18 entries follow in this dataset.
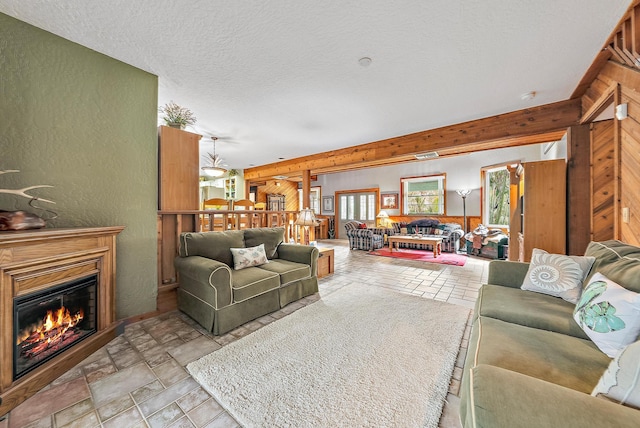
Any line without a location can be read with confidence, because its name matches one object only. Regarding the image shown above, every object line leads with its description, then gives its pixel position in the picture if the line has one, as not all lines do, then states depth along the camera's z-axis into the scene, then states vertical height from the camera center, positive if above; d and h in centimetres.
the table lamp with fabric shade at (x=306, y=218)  416 -12
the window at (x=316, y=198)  1074 +61
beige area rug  137 -115
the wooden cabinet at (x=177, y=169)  282 +52
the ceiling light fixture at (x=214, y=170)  466 +81
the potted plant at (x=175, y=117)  301 +119
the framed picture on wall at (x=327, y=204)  1039 +33
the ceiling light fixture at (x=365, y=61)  225 +145
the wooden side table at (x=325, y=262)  413 -90
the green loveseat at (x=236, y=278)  224 -72
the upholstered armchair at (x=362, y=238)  691 -78
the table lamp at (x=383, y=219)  777 -24
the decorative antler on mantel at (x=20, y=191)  160 +13
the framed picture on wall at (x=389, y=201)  887 +41
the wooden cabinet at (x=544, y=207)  316 +7
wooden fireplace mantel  140 -47
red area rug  546 -113
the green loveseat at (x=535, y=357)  67 -66
